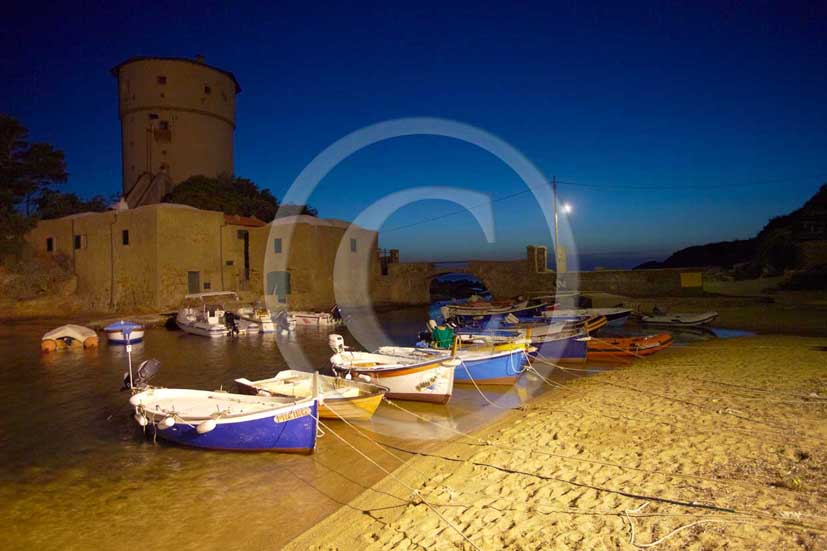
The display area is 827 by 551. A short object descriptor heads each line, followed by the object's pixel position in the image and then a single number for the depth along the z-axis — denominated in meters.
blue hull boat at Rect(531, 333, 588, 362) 15.30
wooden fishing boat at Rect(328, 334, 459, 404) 11.01
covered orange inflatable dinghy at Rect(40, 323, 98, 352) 20.35
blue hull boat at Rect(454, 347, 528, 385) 12.54
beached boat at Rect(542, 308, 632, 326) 21.18
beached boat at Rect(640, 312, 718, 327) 21.94
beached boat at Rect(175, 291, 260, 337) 24.69
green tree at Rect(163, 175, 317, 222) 40.06
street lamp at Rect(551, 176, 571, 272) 25.87
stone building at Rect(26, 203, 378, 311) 31.00
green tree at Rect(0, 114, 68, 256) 31.84
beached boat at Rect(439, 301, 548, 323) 23.69
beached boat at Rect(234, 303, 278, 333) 25.70
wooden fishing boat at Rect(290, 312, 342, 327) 28.30
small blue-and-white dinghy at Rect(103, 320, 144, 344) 21.84
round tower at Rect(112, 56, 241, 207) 42.12
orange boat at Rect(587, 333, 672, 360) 15.74
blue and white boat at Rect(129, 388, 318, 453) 8.05
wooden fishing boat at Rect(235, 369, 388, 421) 9.50
